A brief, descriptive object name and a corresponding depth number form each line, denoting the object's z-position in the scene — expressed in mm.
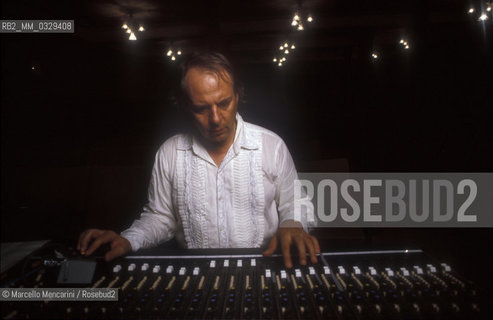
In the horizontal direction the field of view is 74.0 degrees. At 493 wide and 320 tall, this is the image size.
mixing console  737
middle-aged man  1699
